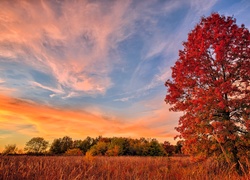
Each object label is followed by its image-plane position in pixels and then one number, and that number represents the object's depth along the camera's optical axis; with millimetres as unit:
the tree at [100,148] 59600
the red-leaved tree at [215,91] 11250
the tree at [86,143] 77000
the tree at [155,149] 69000
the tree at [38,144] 82188
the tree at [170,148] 83162
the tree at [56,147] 78006
